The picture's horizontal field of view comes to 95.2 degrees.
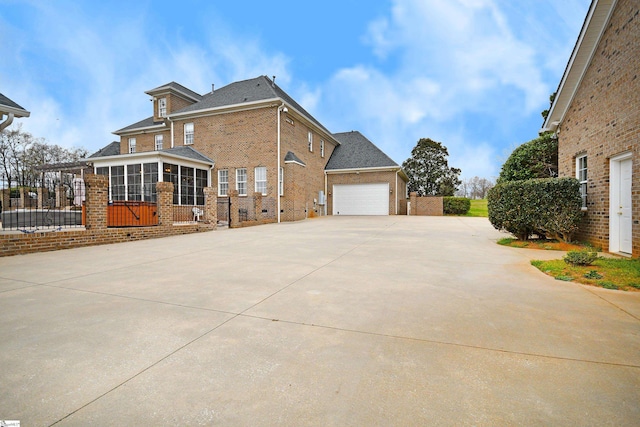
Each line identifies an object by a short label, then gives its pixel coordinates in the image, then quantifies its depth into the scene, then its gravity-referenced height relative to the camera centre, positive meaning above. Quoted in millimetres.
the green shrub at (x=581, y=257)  5266 -941
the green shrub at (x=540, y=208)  7844 -51
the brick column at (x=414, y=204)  27672 +302
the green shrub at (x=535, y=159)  18281 +3015
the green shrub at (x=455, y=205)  28062 +163
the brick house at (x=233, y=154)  16922 +3608
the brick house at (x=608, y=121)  6387 +2149
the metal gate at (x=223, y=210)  18531 -60
